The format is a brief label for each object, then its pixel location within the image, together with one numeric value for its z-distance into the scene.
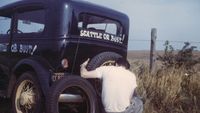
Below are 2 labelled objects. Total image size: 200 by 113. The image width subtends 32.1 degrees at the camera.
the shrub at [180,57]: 8.95
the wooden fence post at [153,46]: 8.47
